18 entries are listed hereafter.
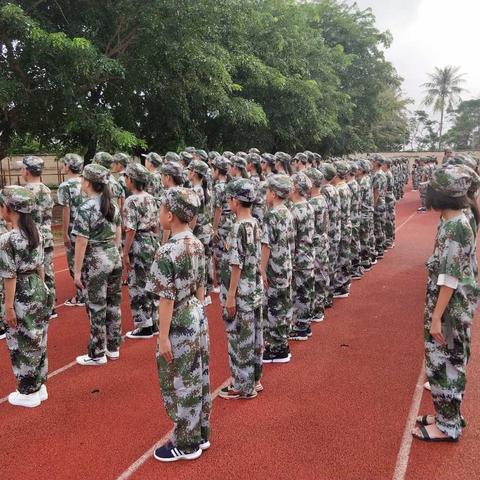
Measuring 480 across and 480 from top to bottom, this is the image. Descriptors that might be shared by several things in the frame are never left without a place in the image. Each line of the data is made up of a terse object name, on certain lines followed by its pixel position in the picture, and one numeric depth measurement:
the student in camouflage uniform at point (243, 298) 3.85
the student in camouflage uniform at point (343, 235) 6.89
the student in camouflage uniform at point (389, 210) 10.05
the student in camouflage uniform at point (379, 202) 9.55
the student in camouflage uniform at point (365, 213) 8.41
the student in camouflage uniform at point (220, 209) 7.18
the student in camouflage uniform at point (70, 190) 5.98
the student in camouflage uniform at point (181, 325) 2.96
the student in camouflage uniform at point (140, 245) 5.29
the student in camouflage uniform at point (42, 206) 5.46
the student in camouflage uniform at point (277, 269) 4.54
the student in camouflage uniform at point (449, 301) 3.22
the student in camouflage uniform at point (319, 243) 5.75
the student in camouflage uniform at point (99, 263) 4.39
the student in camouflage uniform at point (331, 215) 6.44
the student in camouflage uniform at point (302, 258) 5.16
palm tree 51.91
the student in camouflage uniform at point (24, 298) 3.76
